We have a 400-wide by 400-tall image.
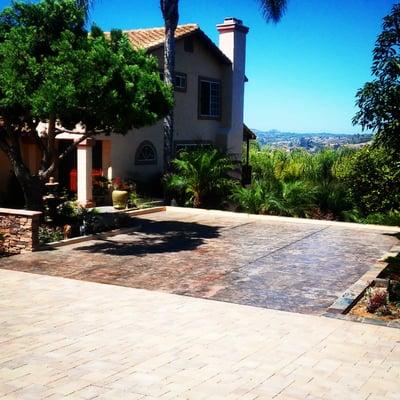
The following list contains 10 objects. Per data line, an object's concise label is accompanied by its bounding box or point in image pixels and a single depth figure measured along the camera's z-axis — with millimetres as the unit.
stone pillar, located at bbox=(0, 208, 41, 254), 12797
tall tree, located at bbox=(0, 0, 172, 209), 12453
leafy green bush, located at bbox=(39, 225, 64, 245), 13745
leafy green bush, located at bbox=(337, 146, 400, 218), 17594
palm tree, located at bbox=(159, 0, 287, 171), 20062
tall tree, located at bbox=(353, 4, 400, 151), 10680
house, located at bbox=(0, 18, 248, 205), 20812
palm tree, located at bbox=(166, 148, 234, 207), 20281
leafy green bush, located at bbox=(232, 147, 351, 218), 19453
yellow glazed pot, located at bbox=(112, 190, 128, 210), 19422
